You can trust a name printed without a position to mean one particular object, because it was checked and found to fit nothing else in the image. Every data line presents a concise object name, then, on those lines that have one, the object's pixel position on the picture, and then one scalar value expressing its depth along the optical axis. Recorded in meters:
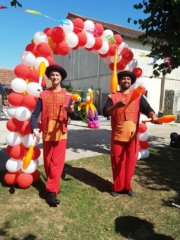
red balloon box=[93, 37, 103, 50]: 3.45
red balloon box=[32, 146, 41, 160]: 3.02
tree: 4.24
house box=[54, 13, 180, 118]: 12.53
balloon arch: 2.90
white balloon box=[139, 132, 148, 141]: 4.15
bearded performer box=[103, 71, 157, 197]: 2.70
